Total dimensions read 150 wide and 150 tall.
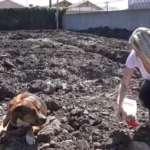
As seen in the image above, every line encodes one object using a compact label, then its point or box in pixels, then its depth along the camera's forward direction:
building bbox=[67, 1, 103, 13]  37.24
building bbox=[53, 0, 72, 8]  68.93
